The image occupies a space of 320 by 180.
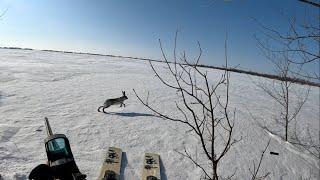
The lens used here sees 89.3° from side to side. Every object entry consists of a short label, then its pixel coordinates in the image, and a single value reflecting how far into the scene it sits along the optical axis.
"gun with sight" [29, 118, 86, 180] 1.88
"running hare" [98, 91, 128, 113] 5.10
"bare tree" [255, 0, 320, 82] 1.82
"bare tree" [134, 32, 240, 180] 3.60
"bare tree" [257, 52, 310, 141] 5.67
